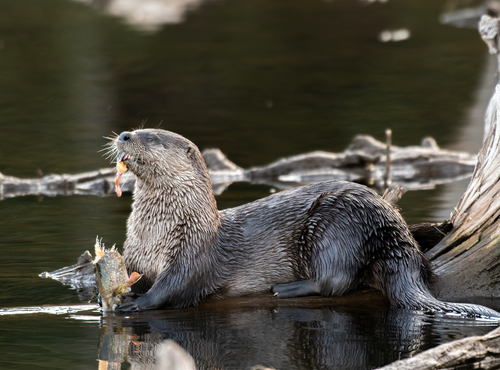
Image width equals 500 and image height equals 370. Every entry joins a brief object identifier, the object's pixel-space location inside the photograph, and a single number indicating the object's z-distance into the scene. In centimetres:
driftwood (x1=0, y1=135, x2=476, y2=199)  1495
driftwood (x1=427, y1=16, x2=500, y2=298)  892
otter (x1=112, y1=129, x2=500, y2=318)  866
